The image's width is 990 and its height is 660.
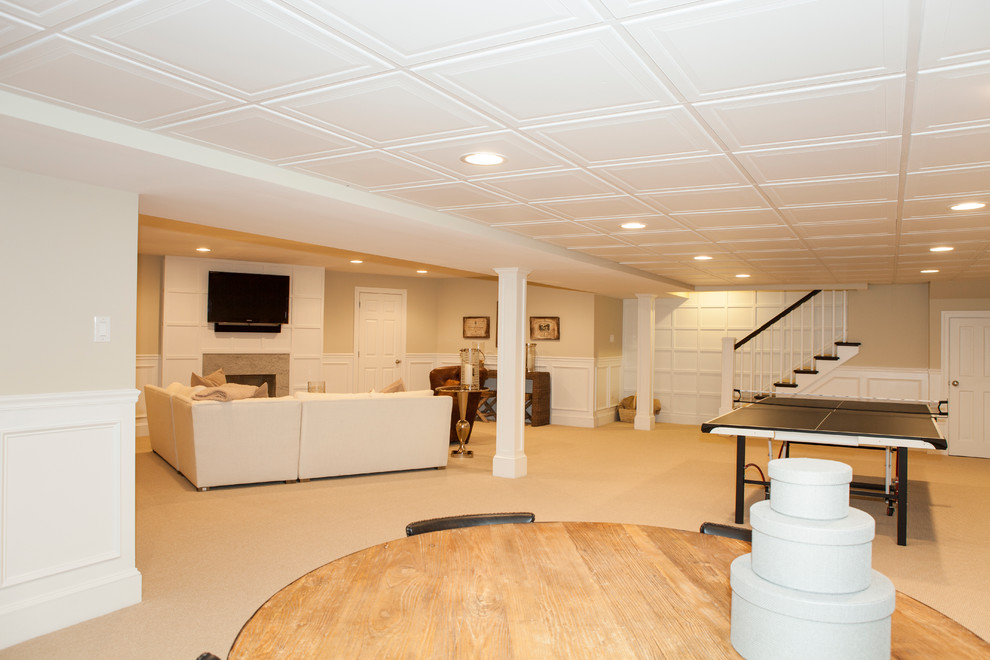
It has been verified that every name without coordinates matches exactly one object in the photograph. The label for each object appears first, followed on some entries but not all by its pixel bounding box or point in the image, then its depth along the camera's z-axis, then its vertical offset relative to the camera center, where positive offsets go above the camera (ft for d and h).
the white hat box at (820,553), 3.50 -1.14
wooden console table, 32.14 -3.04
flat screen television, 28.60 +1.43
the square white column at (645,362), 31.94 -1.13
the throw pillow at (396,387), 22.45 -1.75
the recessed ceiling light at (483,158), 9.70 +2.66
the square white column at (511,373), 20.80 -1.14
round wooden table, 3.96 -1.85
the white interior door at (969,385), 27.07 -1.73
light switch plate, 10.32 +0.06
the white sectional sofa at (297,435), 17.87 -2.91
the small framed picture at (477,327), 36.27 +0.53
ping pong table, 13.73 -1.98
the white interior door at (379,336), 34.94 -0.03
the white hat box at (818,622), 3.41 -1.48
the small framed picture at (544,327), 33.58 +0.53
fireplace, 29.19 -1.53
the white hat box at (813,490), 3.64 -0.83
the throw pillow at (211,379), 22.61 -1.60
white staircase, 30.55 -0.36
